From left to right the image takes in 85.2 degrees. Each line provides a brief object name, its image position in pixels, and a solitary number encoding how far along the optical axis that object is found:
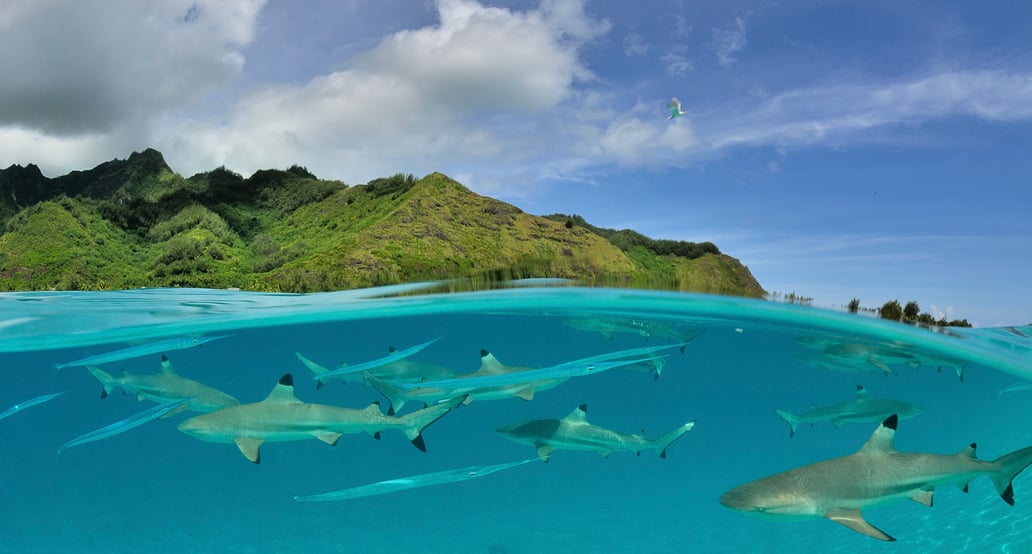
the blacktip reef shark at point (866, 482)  5.44
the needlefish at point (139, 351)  9.08
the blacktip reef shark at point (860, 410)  9.49
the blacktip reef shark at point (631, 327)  18.21
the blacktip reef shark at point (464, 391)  7.20
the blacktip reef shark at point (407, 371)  8.80
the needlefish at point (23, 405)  7.15
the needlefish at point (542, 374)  6.25
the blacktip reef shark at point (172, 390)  9.10
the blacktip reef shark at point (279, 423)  7.34
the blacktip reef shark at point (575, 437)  7.36
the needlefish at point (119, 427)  6.05
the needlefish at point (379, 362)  7.38
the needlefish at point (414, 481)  5.04
